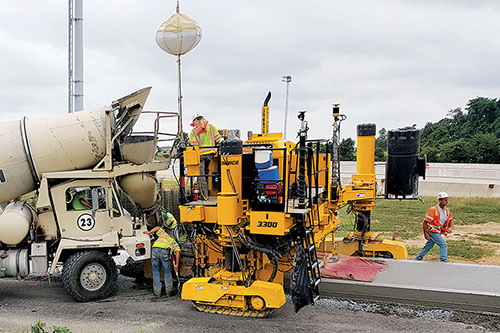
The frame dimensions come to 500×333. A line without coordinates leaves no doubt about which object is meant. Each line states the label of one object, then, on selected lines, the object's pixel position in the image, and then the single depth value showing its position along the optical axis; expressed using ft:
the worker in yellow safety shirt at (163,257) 26.61
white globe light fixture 28.27
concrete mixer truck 26.00
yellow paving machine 21.56
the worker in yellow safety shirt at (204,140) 25.59
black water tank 29.45
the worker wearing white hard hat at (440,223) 28.96
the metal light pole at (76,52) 40.93
